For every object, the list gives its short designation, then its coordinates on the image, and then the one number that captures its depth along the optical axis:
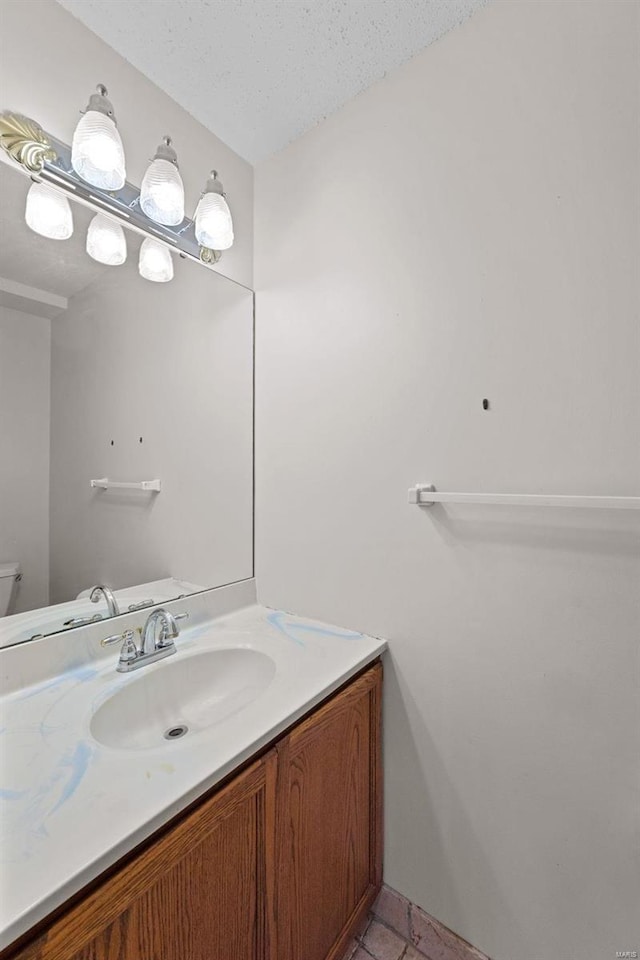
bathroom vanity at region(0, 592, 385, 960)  0.53
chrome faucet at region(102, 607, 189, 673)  1.01
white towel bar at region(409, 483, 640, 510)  0.79
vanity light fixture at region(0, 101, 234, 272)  0.92
